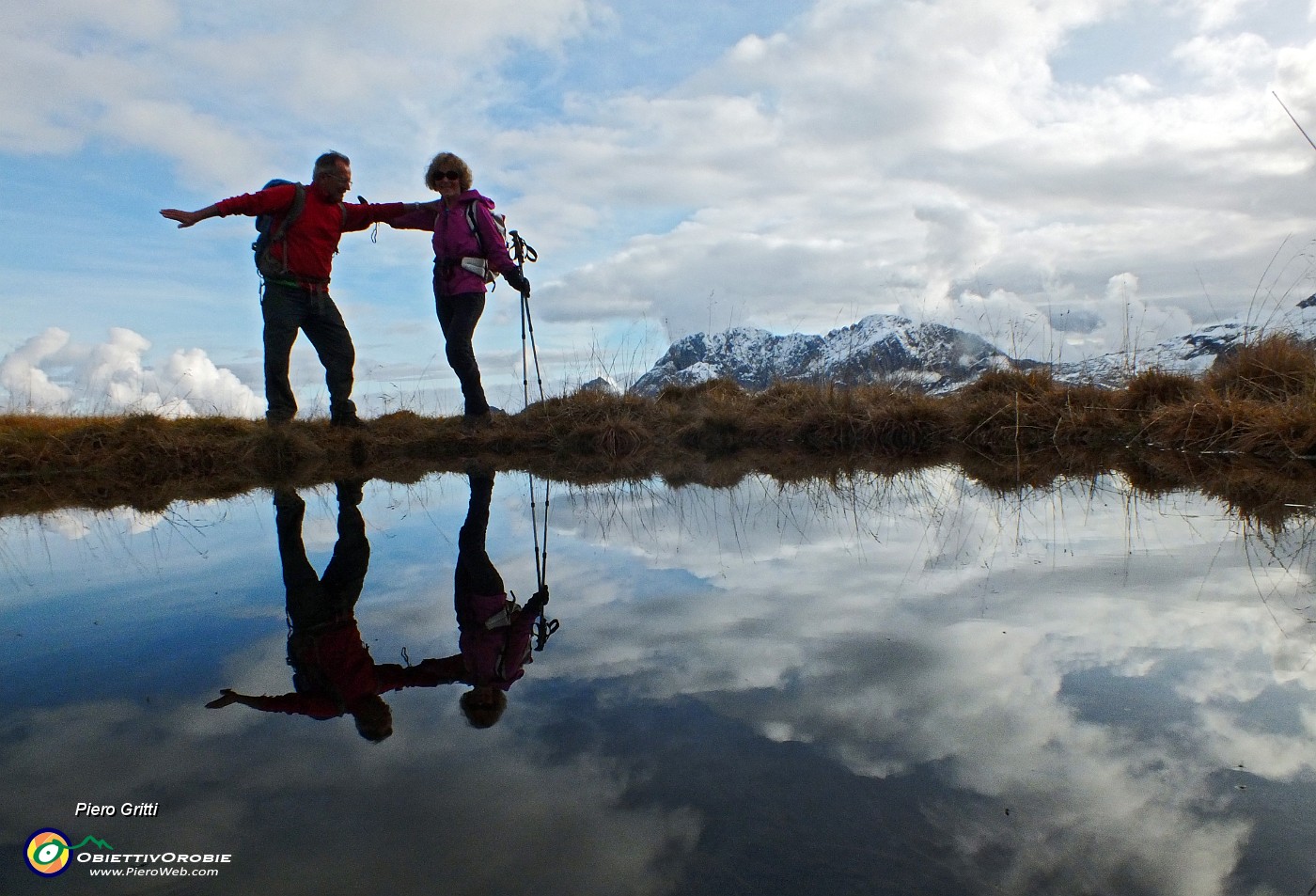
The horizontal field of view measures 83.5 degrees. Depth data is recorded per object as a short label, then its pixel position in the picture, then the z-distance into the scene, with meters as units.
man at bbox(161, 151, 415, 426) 6.16
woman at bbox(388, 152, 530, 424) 6.54
